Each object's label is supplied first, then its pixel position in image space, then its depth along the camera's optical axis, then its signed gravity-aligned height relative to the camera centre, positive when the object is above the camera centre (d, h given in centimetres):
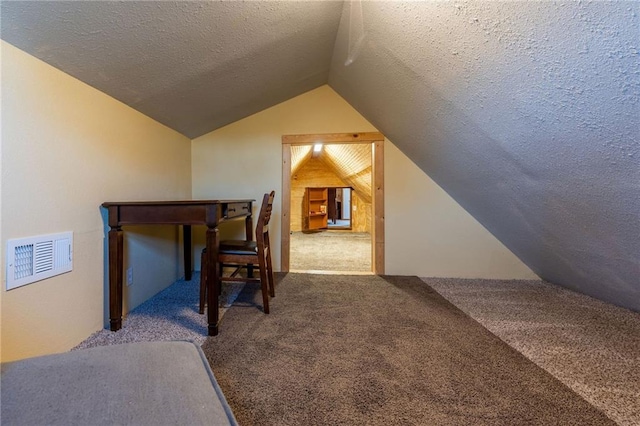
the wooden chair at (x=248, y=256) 159 -28
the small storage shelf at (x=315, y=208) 728 +14
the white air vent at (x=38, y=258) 100 -19
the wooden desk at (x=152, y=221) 139 -4
